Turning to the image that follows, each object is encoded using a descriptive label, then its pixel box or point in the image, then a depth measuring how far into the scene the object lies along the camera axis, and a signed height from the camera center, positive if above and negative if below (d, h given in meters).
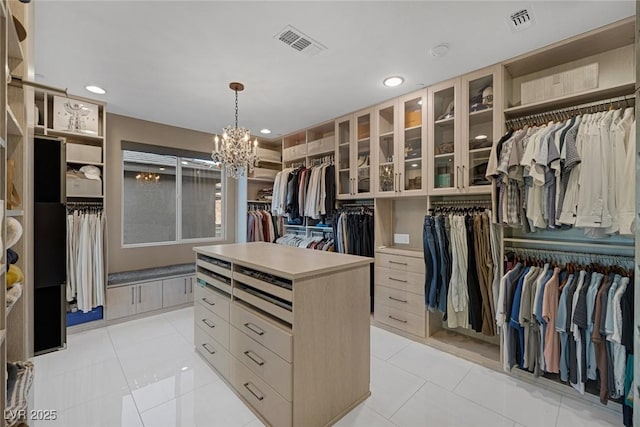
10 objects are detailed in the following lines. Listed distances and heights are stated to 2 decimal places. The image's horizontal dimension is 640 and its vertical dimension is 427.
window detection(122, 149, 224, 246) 4.04 +0.26
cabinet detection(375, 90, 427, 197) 2.98 +0.78
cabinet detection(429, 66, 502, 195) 2.49 +0.81
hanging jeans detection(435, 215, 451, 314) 2.67 -0.47
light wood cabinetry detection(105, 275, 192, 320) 3.32 -1.04
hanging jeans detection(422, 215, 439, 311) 2.74 -0.49
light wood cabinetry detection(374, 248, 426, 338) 2.92 -0.86
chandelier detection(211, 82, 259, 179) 2.72 +0.66
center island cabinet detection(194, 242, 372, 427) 1.61 -0.77
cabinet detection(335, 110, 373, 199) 3.51 +0.81
